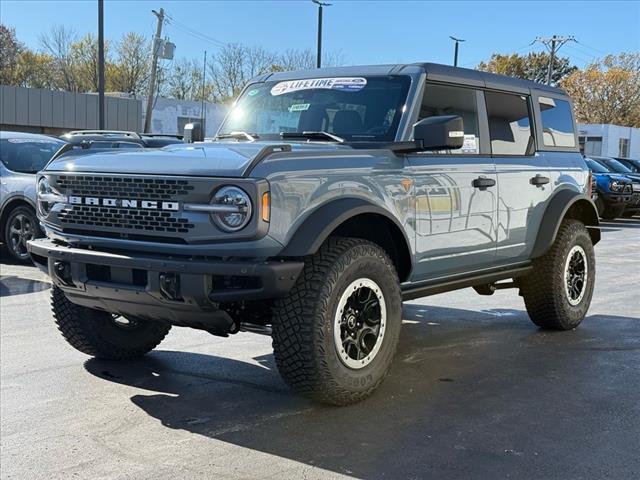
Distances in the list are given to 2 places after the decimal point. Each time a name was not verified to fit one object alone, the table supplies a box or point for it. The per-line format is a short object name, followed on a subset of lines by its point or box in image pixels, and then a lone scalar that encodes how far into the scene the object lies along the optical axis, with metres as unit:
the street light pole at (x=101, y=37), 23.27
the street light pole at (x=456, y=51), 47.69
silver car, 9.63
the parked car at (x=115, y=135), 9.98
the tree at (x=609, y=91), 60.09
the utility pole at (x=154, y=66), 32.12
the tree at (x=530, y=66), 78.62
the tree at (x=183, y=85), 59.41
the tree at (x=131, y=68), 54.25
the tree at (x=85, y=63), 54.12
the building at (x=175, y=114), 37.38
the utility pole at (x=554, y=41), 57.12
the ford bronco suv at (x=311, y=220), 3.76
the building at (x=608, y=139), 47.78
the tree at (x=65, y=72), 54.56
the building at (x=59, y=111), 32.59
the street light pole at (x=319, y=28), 31.87
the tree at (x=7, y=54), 56.94
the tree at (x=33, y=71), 56.00
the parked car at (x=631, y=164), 22.45
